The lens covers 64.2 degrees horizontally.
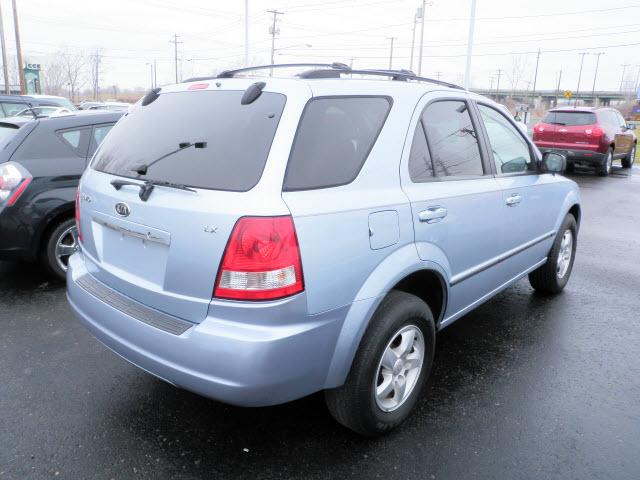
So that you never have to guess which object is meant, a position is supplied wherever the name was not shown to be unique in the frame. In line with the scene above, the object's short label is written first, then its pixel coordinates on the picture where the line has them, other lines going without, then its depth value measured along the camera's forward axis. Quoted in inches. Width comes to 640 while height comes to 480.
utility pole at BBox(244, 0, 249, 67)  1071.6
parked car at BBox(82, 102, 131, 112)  716.9
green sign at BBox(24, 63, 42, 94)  1389.0
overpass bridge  3636.8
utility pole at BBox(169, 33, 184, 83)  2795.3
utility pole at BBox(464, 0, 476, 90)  922.1
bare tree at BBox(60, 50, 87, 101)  2513.5
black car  177.2
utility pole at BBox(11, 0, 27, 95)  1173.5
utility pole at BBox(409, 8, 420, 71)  1823.8
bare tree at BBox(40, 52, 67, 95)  2487.7
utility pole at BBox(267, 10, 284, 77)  2020.2
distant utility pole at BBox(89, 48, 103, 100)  2588.6
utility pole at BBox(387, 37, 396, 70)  2733.8
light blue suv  81.4
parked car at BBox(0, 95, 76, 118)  470.9
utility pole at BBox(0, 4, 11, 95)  1123.5
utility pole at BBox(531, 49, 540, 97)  3268.7
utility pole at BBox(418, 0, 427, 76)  1611.1
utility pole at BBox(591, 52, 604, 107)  3638.8
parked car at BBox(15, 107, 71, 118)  425.5
